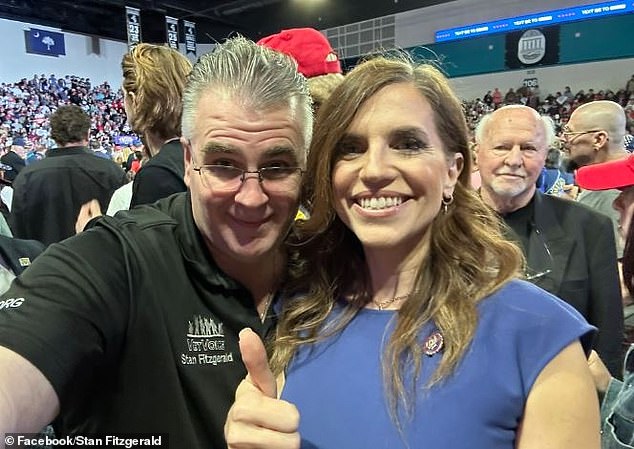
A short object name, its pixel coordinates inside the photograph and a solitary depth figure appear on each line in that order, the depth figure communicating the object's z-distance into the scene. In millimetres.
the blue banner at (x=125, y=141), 12715
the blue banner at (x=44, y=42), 11508
